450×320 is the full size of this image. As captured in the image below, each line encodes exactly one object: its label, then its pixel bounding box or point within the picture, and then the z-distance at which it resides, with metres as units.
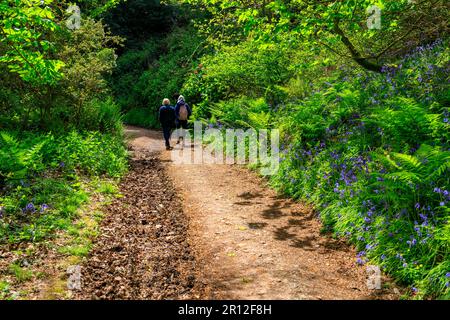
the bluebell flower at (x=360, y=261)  5.20
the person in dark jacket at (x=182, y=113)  14.47
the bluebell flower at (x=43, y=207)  6.46
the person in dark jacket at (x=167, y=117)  14.14
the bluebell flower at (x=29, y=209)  6.40
